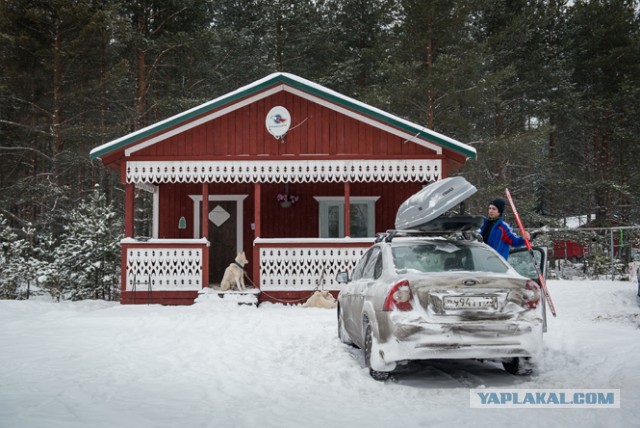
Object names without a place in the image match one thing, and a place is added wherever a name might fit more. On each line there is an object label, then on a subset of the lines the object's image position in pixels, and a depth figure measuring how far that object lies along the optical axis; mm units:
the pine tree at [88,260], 16391
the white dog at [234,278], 13453
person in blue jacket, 7711
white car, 5520
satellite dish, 14000
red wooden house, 13797
